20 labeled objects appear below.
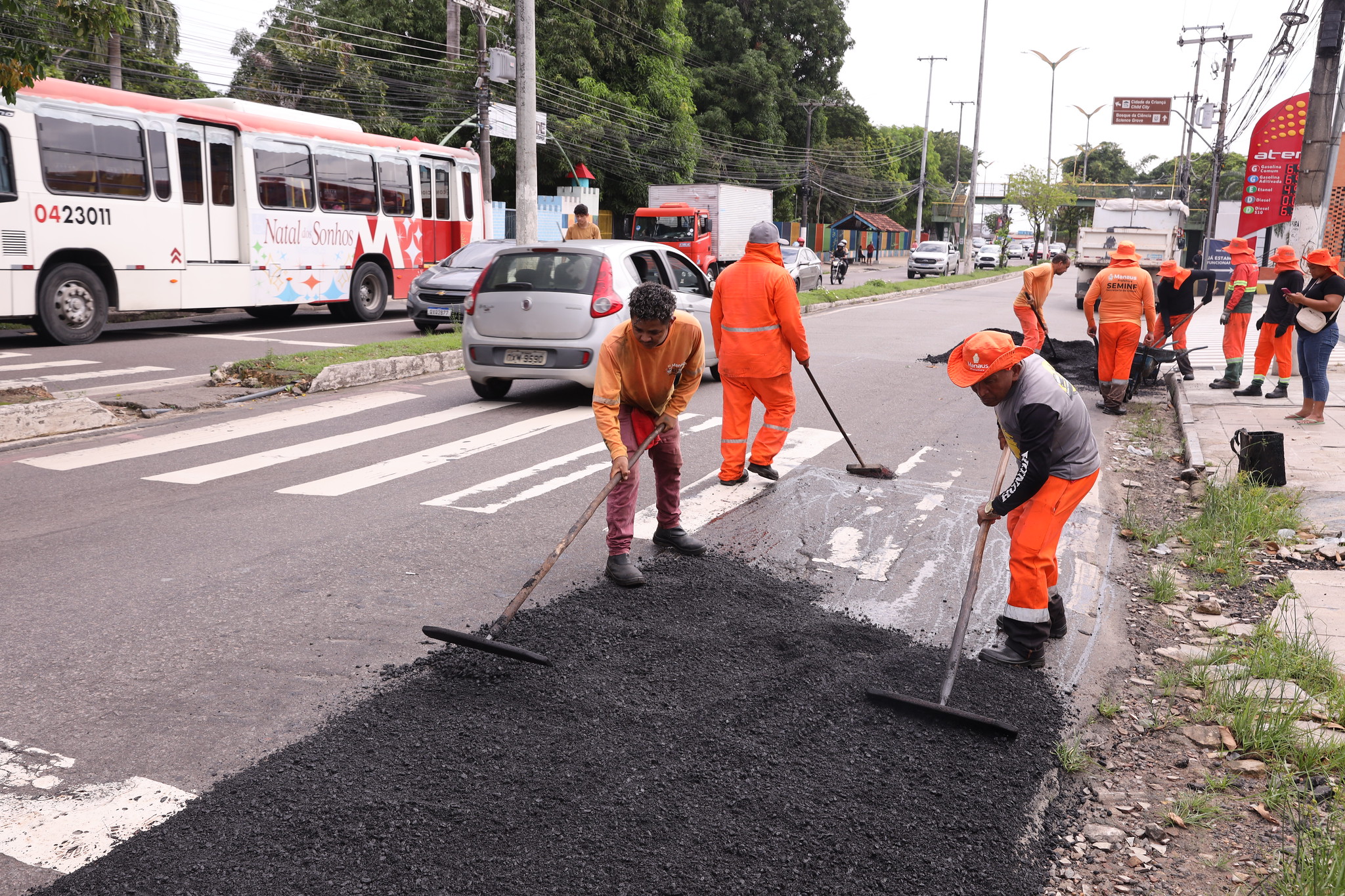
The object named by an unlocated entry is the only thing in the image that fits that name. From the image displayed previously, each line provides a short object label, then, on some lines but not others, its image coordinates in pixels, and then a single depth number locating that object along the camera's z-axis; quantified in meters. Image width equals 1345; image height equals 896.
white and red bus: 12.68
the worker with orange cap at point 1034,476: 4.03
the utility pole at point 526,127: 15.32
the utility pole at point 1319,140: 11.79
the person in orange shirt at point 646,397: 4.68
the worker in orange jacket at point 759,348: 7.07
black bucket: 7.28
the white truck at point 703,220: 30.88
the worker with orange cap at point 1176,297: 11.69
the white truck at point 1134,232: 26.52
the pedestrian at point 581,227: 14.86
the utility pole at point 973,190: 41.38
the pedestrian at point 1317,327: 9.39
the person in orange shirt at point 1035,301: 10.84
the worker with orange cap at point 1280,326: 10.20
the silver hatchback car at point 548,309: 9.26
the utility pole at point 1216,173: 35.47
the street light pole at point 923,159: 55.09
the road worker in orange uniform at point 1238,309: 12.18
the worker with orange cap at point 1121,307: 9.88
